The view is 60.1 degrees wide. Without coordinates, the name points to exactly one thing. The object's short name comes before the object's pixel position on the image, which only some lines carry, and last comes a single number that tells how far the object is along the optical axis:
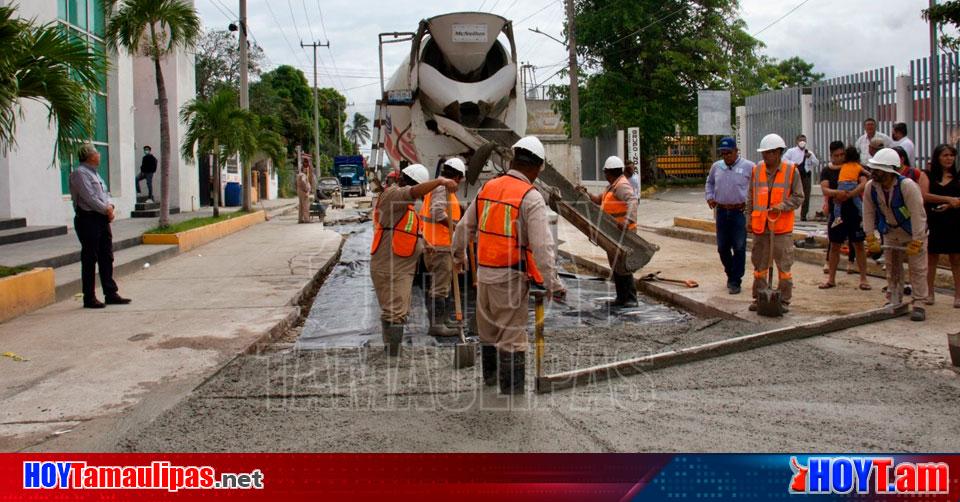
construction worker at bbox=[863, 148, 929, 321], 7.37
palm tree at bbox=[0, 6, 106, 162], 7.86
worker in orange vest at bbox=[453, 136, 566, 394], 5.00
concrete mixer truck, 10.07
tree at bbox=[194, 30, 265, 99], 42.47
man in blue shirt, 9.03
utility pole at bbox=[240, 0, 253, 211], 26.59
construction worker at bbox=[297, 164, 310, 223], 24.22
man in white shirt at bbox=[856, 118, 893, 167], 11.09
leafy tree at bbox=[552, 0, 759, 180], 30.91
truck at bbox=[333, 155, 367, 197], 55.50
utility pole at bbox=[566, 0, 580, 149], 27.06
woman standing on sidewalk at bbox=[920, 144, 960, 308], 7.73
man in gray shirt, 8.54
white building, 14.23
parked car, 43.76
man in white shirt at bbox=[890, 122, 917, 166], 10.40
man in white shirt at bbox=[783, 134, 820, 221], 14.38
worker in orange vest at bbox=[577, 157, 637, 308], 9.07
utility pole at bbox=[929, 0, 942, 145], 11.98
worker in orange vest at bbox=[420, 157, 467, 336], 7.91
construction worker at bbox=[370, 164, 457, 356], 6.94
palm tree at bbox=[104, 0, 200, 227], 15.34
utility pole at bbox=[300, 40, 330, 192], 51.96
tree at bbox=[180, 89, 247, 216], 21.52
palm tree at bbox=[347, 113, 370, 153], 109.00
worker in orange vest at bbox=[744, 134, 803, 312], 8.07
